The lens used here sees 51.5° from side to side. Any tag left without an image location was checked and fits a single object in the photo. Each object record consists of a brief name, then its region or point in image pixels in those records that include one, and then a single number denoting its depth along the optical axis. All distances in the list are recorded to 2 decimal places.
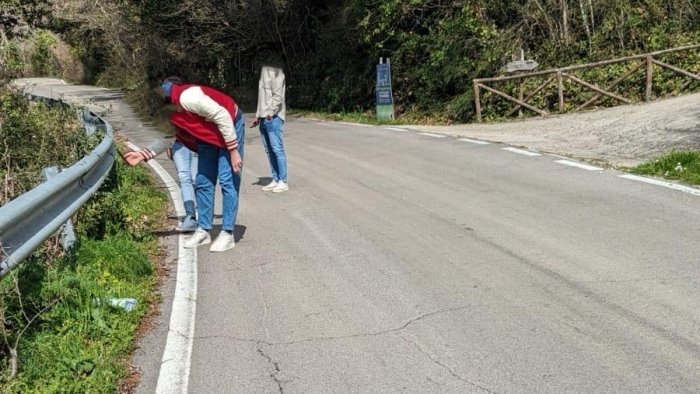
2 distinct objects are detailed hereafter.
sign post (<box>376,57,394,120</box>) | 21.77
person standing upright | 9.91
